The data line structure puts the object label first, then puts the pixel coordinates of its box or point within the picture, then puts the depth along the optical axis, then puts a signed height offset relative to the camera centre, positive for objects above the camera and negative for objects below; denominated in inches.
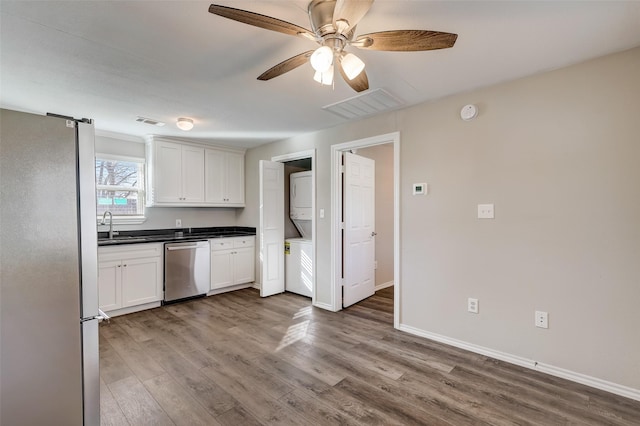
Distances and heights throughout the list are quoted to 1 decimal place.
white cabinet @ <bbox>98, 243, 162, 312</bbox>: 134.7 -30.6
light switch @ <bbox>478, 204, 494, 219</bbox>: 99.8 -0.7
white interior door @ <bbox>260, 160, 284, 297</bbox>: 167.3 -9.8
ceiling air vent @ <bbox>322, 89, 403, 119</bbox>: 105.7 +41.5
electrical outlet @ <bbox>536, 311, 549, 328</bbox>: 89.9 -34.1
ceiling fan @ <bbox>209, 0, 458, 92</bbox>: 50.9 +34.3
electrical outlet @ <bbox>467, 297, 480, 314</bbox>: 102.9 -34.0
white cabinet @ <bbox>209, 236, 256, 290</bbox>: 173.8 -30.9
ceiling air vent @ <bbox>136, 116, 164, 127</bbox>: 131.8 +42.1
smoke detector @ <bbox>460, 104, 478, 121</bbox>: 101.8 +34.1
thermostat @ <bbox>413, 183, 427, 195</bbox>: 114.7 +8.5
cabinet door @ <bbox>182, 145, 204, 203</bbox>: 172.9 +22.7
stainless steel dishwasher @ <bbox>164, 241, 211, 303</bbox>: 154.9 -31.7
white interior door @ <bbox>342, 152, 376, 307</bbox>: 150.1 -9.9
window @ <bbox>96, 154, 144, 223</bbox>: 156.8 +14.2
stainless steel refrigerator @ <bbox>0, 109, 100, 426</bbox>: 44.1 -9.6
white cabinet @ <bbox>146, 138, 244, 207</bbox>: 163.0 +22.3
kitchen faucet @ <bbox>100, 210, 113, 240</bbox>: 149.6 -5.4
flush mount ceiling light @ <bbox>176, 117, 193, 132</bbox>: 131.3 +39.8
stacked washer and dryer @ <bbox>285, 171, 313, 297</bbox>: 167.8 -18.6
